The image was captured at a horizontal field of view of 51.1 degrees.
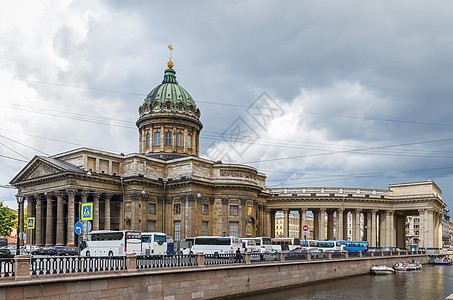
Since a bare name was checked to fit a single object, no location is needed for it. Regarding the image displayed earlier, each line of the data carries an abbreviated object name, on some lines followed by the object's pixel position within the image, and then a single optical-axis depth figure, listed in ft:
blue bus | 254.47
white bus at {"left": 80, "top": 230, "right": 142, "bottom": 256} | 146.20
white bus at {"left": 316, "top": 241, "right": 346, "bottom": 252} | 229.52
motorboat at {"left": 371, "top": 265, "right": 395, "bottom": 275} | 191.11
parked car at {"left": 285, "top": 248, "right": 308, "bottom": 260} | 142.16
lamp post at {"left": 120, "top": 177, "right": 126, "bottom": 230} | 221.05
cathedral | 211.41
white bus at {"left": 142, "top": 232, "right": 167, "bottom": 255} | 155.74
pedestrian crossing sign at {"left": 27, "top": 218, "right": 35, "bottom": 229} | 144.57
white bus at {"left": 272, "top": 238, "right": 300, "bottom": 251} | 228.22
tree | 295.69
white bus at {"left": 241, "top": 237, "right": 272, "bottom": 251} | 192.34
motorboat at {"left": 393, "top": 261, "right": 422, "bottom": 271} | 211.47
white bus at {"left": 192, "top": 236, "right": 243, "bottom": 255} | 176.35
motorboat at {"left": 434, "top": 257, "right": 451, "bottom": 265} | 259.19
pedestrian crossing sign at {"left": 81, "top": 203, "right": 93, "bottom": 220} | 110.84
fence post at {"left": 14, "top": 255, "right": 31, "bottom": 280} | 71.41
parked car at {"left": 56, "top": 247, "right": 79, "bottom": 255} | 178.06
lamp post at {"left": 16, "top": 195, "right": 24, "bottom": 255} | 202.28
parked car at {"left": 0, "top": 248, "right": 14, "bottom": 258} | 137.80
